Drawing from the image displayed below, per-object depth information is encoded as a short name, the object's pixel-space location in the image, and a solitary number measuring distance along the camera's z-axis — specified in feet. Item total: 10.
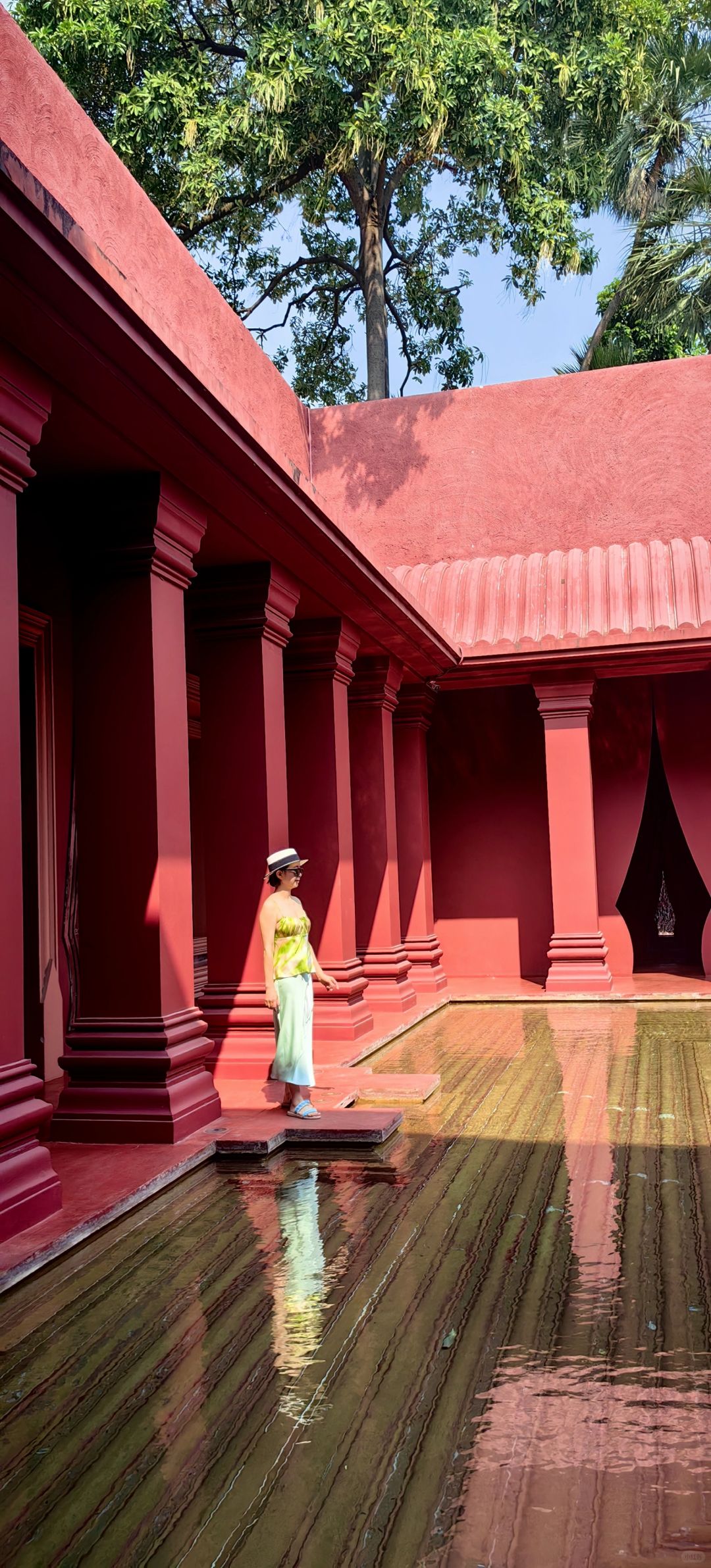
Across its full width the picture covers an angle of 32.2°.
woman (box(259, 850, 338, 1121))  18.17
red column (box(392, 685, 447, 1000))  36.14
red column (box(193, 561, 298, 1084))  22.24
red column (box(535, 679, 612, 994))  35.04
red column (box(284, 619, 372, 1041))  27.44
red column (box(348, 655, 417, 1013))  31.76
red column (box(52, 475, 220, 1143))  17.16
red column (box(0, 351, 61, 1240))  12.92
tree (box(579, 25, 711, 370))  65.98
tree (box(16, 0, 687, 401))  48.78
